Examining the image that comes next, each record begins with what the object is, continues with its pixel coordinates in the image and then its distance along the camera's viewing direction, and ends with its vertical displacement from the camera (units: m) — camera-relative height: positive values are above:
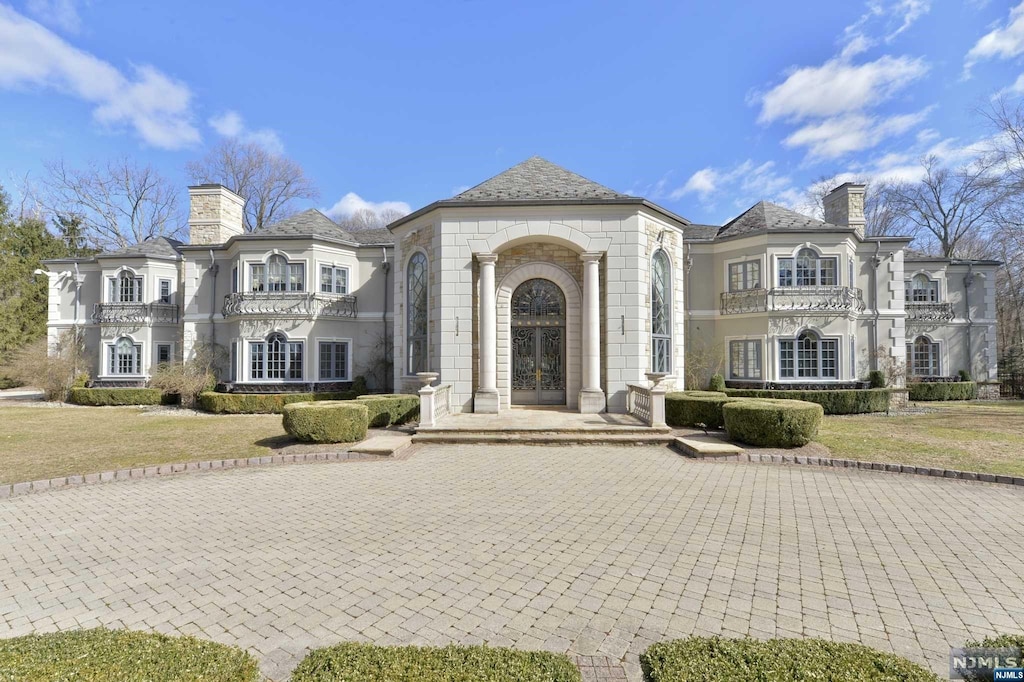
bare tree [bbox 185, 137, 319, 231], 33.34 +13.03
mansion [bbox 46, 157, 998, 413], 13.45 +2.24
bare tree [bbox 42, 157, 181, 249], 30.19 +9.74
